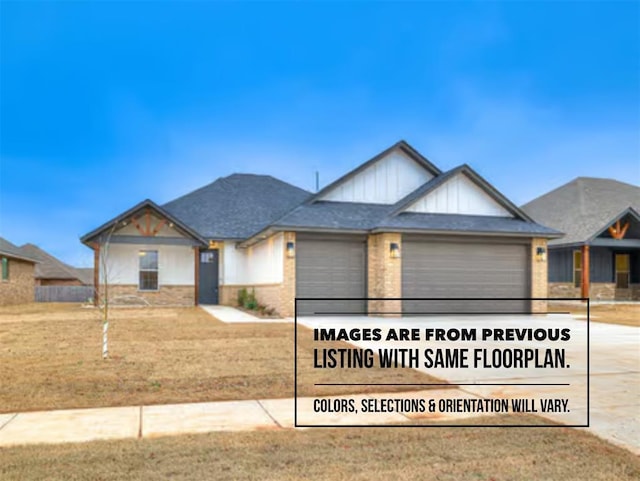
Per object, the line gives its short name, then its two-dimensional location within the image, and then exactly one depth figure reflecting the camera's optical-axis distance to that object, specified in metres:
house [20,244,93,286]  42.19
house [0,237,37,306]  25.81
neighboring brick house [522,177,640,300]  25.30
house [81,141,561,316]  16.62
